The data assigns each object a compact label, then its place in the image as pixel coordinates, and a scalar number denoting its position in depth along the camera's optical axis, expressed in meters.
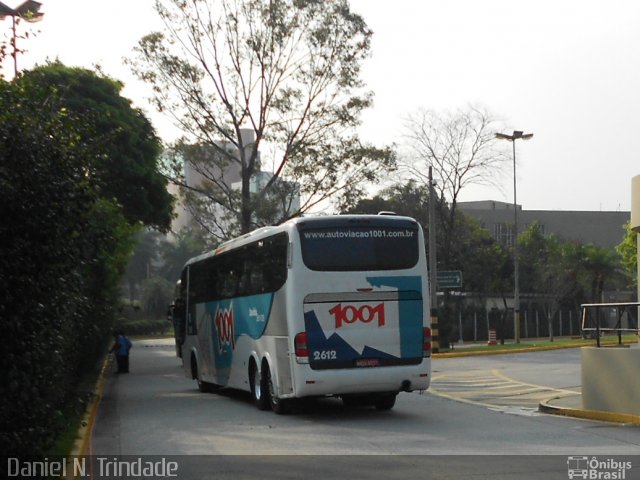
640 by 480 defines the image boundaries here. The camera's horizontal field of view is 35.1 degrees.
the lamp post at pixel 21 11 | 13.47
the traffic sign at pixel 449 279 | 40.41
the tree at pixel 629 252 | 64.25
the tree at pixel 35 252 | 7.97
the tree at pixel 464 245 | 57.59
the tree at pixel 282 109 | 43.84
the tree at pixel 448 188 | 50.66
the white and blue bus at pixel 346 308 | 16.86
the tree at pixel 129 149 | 32.69
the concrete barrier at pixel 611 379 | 16.30
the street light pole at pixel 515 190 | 46.50
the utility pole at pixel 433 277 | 39.62
